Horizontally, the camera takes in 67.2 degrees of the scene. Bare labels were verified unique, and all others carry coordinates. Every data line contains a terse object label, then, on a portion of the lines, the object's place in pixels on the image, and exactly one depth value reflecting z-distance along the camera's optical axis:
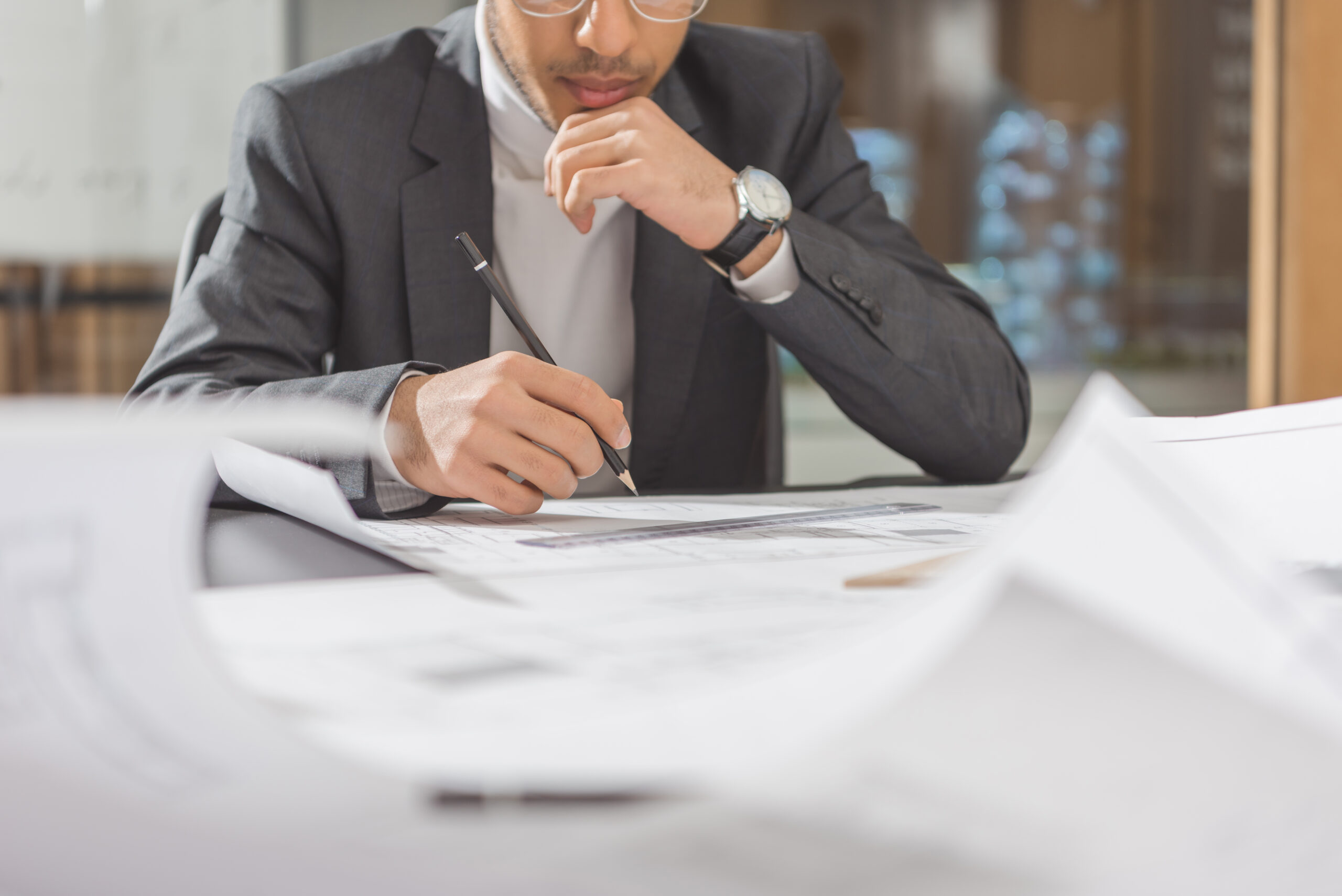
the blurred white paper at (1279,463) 0.44
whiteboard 2.21
